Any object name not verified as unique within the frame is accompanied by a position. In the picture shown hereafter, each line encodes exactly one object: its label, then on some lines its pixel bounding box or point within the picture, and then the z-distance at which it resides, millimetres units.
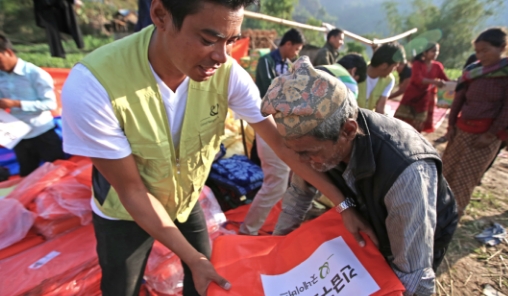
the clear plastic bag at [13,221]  2146
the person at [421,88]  4352
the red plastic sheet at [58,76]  4773
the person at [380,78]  3215
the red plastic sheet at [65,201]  2283
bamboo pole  3864
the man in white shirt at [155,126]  979
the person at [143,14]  2712
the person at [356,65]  3180
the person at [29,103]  2654
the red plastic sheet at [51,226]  2271
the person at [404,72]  5836
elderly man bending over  945
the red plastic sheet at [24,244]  2123
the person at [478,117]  2549
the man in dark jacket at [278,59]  3270
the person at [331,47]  4341
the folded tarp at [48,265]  1845
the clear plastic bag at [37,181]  2375
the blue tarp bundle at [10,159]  3689
